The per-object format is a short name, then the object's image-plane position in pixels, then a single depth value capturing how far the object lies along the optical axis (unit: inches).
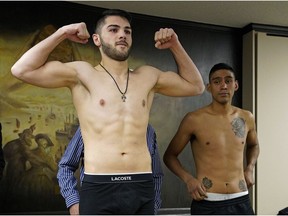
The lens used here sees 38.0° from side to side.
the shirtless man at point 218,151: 104.4
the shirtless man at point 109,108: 69.0
